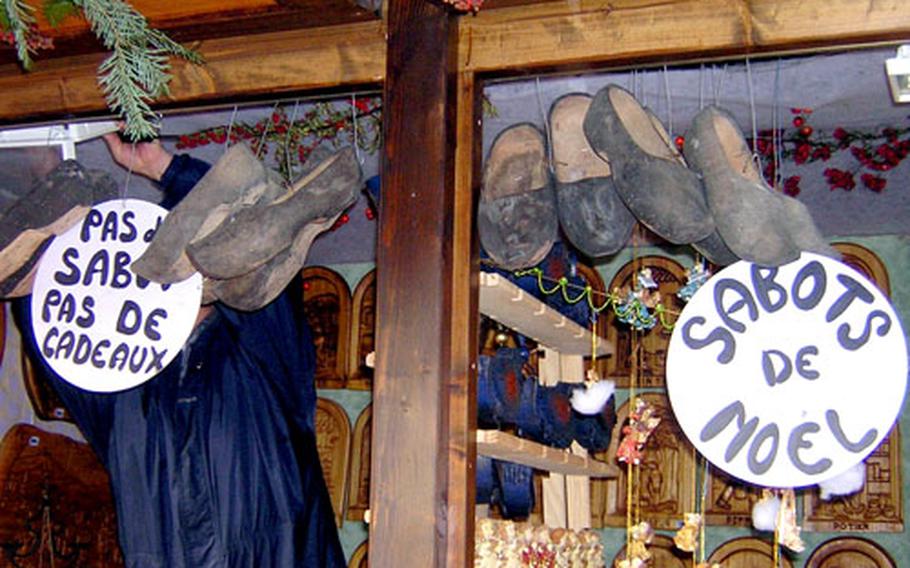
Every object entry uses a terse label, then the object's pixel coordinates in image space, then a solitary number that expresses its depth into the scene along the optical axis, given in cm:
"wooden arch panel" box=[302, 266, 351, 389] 542
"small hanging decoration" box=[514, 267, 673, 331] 334
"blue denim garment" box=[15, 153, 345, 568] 368
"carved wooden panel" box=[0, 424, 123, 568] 511
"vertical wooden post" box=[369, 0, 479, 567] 233
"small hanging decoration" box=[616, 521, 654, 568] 324
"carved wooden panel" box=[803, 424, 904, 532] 454
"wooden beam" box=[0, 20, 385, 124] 262
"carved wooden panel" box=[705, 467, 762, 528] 474
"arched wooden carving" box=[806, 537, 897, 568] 453
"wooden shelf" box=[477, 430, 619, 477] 279
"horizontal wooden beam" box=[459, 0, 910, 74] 231
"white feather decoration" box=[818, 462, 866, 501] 308
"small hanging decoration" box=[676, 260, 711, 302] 293
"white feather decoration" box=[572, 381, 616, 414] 358
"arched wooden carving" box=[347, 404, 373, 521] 525
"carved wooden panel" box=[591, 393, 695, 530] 480
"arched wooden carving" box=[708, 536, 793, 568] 470
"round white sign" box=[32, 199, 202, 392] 286
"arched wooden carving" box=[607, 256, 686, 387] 491
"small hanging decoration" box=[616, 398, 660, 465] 315
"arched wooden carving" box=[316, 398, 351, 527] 529
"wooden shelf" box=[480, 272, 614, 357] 295
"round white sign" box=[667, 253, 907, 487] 251
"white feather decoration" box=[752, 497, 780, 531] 304
